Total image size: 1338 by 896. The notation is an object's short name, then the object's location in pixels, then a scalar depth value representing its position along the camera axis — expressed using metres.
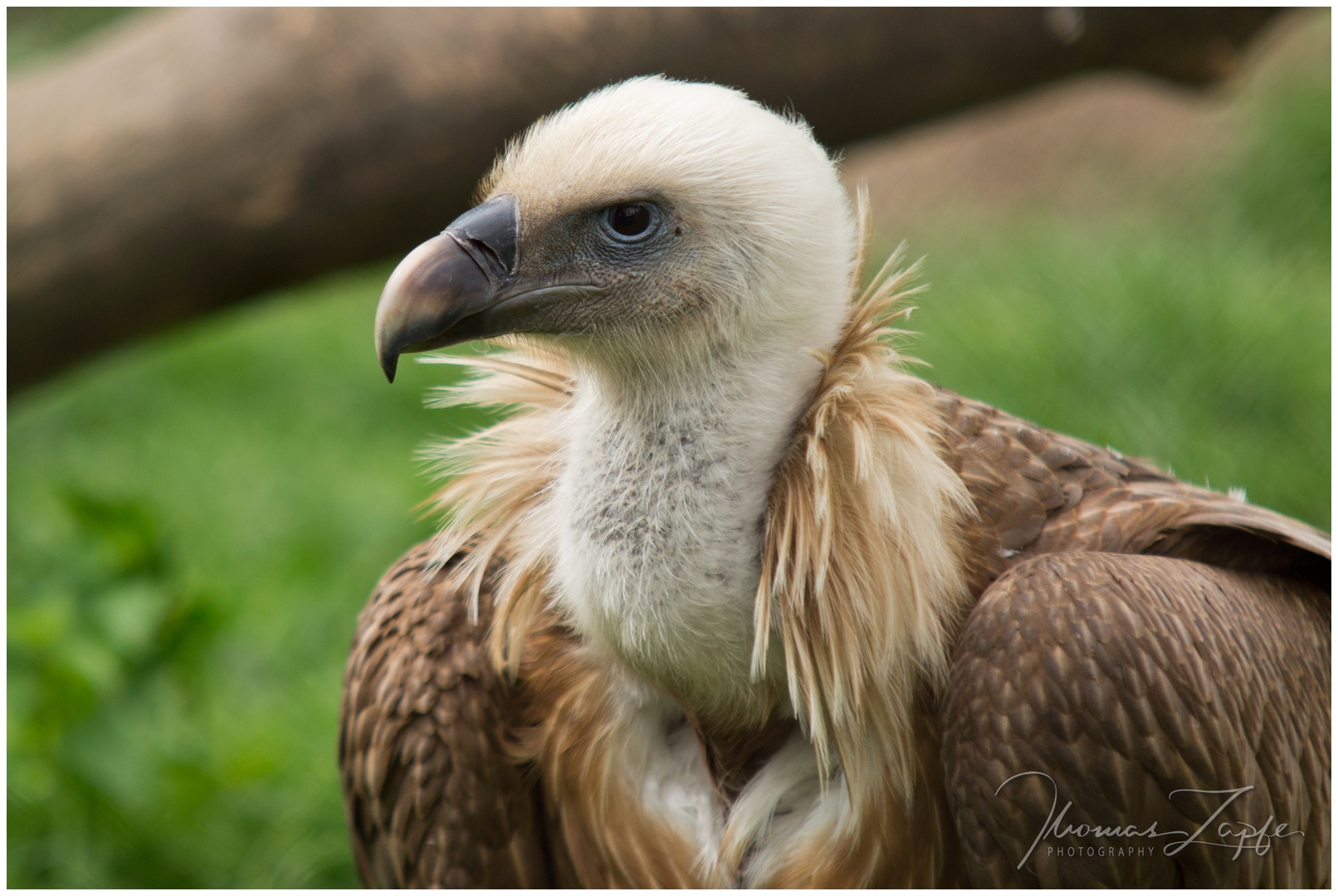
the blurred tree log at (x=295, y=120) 8.59
